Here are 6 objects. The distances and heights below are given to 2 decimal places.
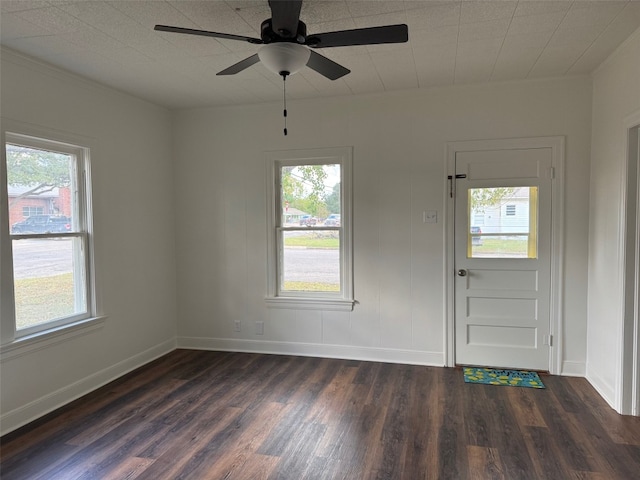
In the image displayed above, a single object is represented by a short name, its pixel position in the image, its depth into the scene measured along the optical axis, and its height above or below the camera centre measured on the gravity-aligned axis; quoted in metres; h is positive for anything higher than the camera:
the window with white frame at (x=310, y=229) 4.13 -0.05
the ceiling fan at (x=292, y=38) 1.92 +0.92
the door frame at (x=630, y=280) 2.85 -0.41
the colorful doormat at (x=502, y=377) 3.50 -1.34
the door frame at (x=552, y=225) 3.60 -0.03
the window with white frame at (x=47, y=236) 2.90 -0.07
